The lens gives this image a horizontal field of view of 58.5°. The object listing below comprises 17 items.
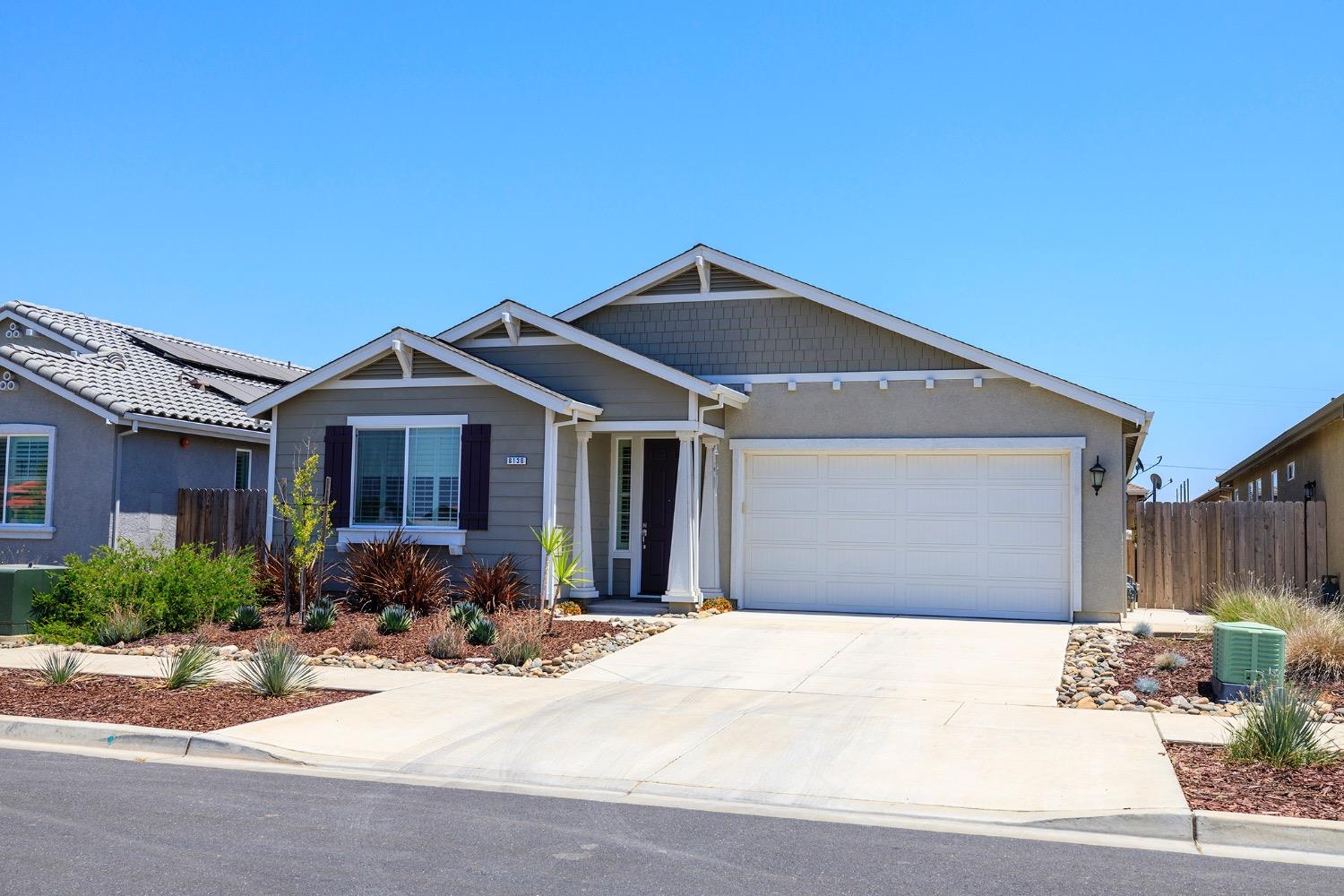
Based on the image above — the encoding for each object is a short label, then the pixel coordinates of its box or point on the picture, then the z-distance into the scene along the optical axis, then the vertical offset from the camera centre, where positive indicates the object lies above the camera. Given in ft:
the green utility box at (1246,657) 34.30 -3.38
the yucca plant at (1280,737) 26.16 -4.38
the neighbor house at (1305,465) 57.47 +4.49
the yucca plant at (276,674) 34.96 -4.53
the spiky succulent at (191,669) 36.24 -4.62
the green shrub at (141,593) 47.65 -3.00
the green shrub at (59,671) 36.42 -4.73
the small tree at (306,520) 47.47 +0.08
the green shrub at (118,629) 46.39 -4.31
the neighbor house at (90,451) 61.62 +3.55
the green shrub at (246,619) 48.37 -3.97
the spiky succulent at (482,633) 44.57 -4.05
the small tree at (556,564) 49.88 -1.60
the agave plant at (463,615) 46.42 -3.49
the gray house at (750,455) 53.11 +3.41
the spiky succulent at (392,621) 46.42 -3.80
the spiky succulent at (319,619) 47.26 -3.82
